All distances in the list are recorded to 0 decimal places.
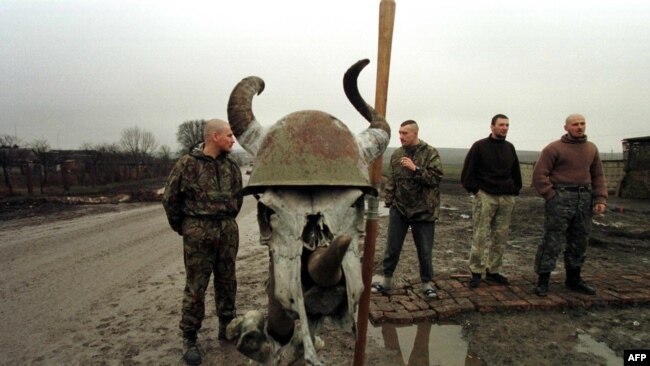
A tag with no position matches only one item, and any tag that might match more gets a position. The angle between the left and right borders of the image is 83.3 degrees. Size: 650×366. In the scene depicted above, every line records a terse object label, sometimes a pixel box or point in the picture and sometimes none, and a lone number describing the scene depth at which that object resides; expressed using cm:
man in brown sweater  502
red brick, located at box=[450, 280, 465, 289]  550
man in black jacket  542
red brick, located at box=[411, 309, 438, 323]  457
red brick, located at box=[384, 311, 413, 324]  452
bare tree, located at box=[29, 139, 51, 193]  2016
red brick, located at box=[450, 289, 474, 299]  512
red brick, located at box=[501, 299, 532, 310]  479
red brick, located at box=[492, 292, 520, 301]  500
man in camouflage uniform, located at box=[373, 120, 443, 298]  503
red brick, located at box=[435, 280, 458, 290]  548
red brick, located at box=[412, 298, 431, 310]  480
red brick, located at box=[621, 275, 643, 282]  574
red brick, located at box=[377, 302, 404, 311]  478
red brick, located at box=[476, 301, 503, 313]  477
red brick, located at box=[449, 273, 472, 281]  587
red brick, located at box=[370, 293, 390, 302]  509
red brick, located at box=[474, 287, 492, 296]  518
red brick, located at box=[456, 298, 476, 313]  477
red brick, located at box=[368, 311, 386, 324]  454
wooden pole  233
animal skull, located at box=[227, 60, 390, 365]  159
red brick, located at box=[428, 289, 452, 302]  508
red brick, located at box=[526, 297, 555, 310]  481
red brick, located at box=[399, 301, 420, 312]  476
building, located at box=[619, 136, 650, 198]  1669
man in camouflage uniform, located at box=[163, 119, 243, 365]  373
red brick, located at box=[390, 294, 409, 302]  509
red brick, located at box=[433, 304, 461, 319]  466
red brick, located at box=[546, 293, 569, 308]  485
